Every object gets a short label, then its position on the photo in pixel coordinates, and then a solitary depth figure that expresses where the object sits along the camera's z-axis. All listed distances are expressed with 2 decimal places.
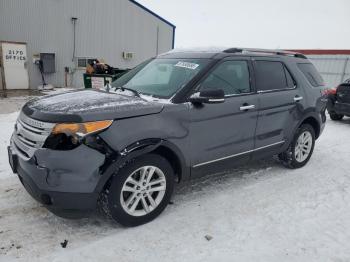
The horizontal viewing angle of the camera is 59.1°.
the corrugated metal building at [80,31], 14.45
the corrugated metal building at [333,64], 18.92
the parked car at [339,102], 8.95
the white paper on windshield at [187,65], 3.64
